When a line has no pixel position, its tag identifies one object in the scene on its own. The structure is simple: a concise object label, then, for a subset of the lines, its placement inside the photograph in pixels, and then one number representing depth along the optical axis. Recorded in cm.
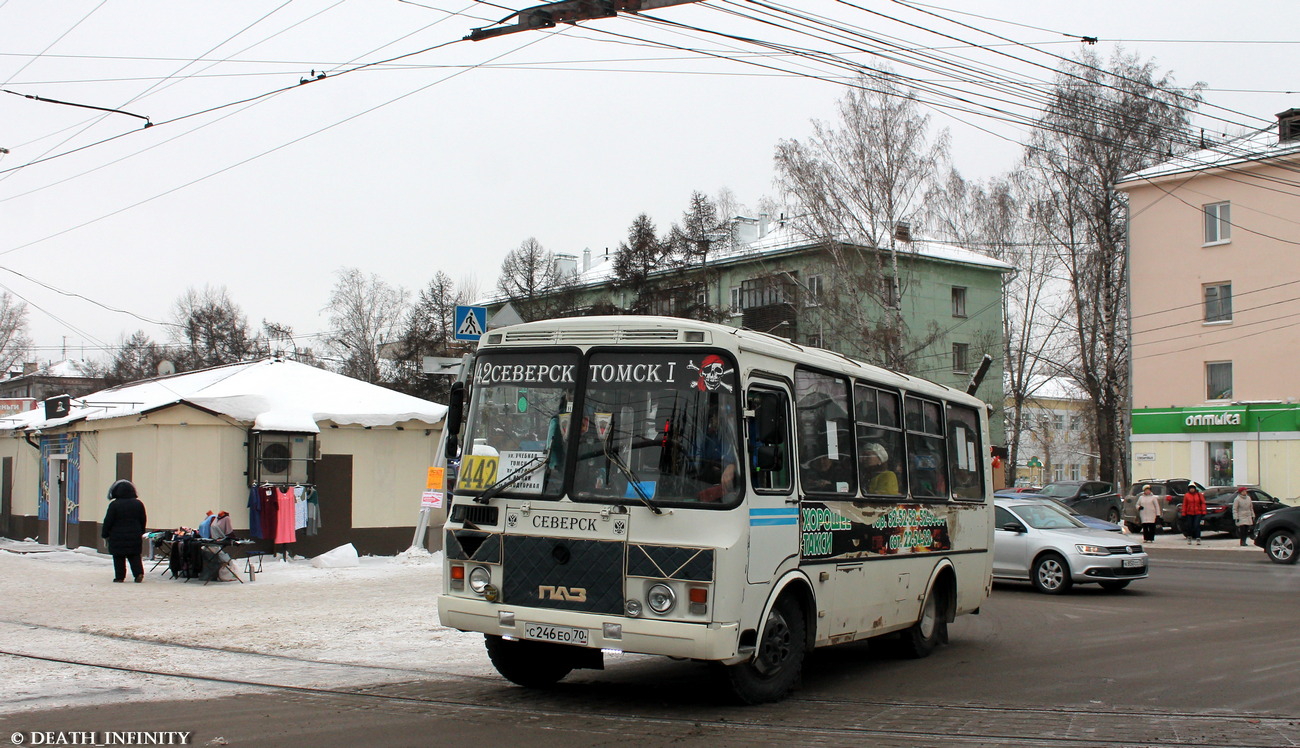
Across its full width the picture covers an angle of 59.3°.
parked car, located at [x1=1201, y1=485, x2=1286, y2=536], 3475
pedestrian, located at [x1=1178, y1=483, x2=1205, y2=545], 3259
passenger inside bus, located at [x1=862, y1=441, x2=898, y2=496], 1042
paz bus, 796
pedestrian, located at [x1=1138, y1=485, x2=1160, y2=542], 3281
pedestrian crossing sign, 1392
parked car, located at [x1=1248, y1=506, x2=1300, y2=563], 2428
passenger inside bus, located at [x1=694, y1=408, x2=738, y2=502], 803
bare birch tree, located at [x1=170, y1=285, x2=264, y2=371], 6353
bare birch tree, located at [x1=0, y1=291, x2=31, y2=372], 6244
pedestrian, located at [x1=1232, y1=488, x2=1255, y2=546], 3114
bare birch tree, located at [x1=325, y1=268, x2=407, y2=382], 6594
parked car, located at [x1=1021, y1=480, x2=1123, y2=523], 3831
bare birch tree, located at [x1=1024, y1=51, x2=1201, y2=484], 4409
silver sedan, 1859
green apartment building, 4075
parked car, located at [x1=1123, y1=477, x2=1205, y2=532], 3678
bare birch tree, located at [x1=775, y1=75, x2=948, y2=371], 3891
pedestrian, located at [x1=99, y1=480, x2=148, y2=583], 1825
